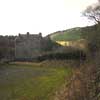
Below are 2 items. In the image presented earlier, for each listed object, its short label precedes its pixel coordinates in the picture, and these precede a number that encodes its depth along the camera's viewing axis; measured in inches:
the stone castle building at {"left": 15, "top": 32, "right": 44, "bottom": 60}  1248.7
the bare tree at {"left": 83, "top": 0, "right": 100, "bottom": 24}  790.7
